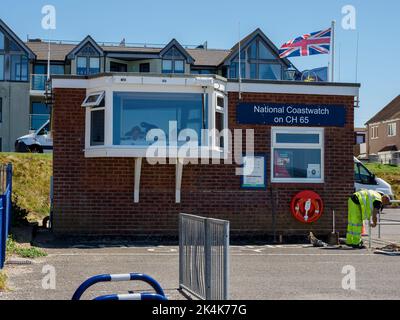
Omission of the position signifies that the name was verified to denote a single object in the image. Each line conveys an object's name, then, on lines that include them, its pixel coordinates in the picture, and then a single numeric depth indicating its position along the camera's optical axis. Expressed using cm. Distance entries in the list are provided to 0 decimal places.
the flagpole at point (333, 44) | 1983
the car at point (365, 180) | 3077
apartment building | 5362
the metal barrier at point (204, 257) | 824
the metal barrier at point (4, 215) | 1198
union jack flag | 1989
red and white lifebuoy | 1820
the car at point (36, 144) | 3841
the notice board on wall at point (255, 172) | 1805
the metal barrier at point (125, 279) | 650
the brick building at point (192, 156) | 1703
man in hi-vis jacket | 1650
